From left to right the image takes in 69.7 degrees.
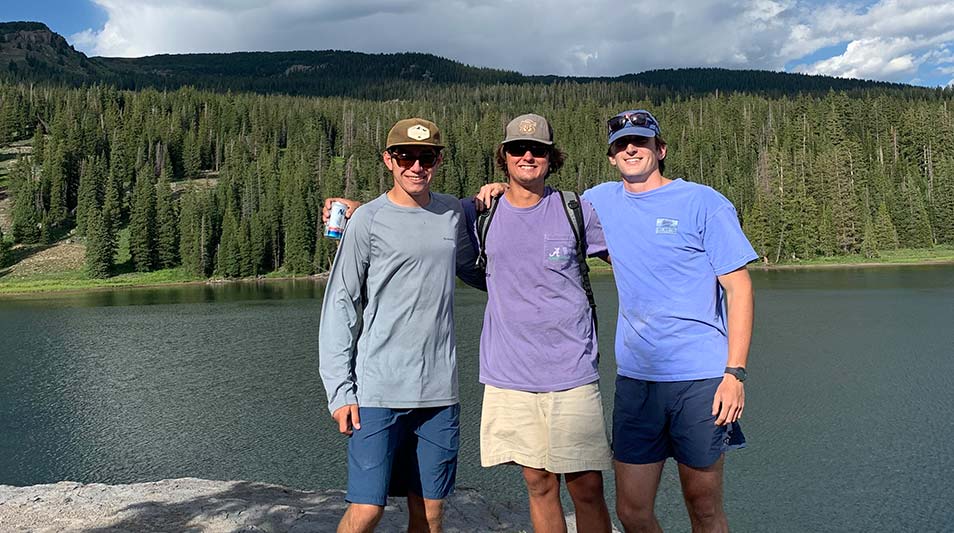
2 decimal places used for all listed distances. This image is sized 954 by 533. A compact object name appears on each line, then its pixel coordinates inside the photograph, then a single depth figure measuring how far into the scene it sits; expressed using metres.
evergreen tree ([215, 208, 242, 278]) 87.44
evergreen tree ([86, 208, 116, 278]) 83.44
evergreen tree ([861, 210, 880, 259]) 83.00
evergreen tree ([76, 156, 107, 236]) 97.41
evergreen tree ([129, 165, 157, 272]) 88.81
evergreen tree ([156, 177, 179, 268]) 90.75
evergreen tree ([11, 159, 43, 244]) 91.38
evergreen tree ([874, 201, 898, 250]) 86.56
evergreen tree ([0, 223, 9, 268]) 82.94
